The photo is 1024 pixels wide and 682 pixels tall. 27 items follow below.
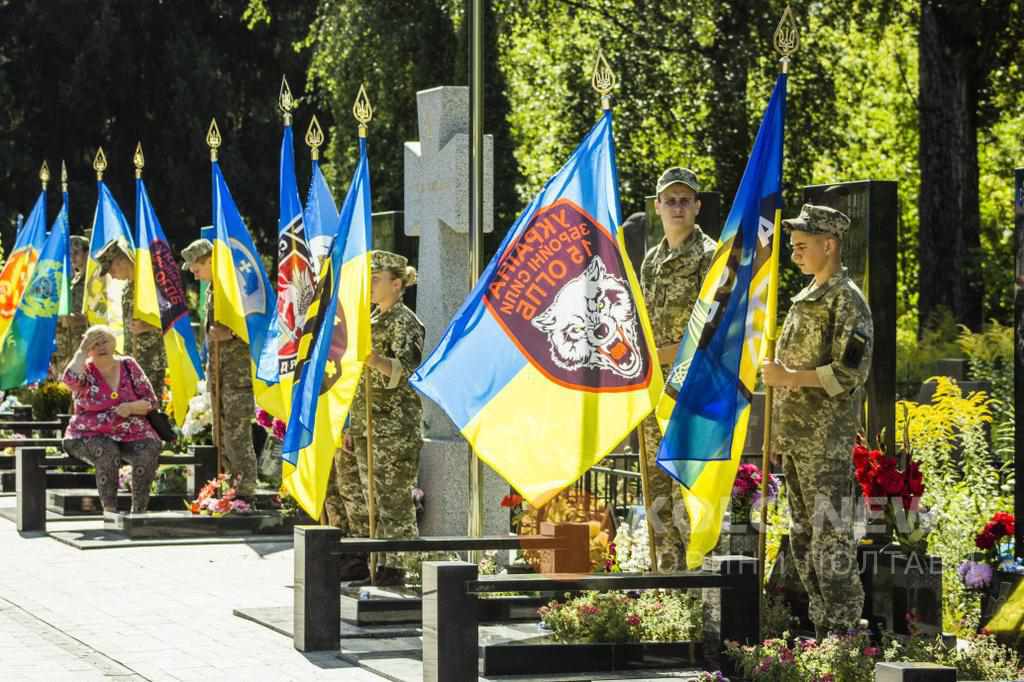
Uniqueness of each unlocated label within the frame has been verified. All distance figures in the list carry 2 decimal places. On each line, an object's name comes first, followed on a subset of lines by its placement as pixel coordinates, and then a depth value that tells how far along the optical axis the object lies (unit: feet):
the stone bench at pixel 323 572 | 30.81
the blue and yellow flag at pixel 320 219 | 44.21
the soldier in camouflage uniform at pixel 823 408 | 28.89
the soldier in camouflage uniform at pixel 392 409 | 36.70
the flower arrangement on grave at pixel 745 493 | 32.62
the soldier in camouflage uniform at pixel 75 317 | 68.75
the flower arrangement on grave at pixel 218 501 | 50.08
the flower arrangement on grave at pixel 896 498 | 31.12
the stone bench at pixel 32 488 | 50.24
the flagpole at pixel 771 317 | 27.48
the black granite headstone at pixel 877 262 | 33.12
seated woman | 49.21
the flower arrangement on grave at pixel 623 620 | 29.71
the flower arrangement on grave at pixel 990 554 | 30.07
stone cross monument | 42.24
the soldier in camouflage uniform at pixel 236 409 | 51.90
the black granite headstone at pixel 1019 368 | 29.78
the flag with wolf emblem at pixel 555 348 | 28.89
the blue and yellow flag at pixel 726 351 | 27.48
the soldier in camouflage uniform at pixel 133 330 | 58.29
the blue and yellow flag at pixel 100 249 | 62.59
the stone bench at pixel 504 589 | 26.32
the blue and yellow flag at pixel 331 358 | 33.60
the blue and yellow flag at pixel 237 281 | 51.06
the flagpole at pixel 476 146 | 36.70
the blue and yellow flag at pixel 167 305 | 55.57
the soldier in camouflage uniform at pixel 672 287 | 32.73
